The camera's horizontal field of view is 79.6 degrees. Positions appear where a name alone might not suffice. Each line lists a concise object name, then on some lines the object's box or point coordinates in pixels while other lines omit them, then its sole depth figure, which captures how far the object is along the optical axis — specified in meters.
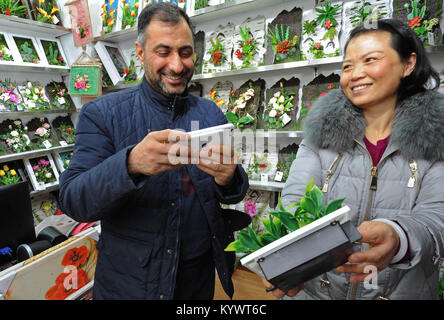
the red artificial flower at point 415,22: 1.63
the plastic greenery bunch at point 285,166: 2.26
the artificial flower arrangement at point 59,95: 3.15
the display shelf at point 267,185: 2.19
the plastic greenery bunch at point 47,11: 2.90
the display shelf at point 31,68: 2.59
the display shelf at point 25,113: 2.58
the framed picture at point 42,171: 2.82
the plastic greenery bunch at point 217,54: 2.40
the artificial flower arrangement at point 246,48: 2.27
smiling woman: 0.94
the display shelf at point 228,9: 2.16
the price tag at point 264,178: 2.31
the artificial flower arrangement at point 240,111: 2.30
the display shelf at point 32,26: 2.60
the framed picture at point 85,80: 2.72
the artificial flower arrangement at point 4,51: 2.63
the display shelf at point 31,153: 2.58
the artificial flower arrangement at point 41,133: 2.95
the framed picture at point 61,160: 3.13
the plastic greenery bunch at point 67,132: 3.21
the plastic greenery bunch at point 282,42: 2.10
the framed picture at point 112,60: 2.95
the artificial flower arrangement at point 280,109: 2.20
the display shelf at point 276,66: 1.87
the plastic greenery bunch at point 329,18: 1.95
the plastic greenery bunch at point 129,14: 2.67
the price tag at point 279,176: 2.26
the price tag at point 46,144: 2.94
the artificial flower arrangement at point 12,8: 2.56
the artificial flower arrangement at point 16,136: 2.70
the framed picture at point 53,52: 3.10
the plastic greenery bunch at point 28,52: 2.84
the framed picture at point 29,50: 2.82
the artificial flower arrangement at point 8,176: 2.62
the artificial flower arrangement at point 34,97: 2.85
